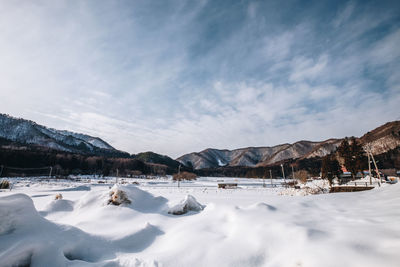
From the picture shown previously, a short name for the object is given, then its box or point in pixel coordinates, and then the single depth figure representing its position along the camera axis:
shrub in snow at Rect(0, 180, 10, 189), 27.53
